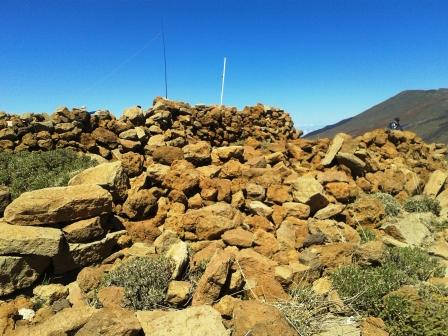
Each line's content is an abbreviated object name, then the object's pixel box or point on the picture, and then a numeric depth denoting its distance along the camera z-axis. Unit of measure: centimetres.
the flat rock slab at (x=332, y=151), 1064
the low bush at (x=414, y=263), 602
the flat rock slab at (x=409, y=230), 759
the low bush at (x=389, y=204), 889
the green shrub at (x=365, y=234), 754
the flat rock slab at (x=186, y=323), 392
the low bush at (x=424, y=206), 952
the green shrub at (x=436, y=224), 855
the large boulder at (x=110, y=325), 374
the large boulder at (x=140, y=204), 666
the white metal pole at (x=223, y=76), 1627
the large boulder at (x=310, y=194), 763
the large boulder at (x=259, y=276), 518
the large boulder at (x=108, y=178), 665
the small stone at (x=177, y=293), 493
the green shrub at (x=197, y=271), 543
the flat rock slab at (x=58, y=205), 544
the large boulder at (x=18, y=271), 485
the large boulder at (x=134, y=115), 1030
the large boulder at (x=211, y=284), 479
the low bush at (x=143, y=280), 486
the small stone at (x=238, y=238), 618
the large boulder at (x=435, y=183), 1053
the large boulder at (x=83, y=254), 539
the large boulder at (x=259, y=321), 395
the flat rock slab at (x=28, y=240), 494
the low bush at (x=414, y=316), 440
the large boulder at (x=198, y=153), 852
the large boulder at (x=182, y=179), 729
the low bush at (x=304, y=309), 461
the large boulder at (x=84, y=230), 562
